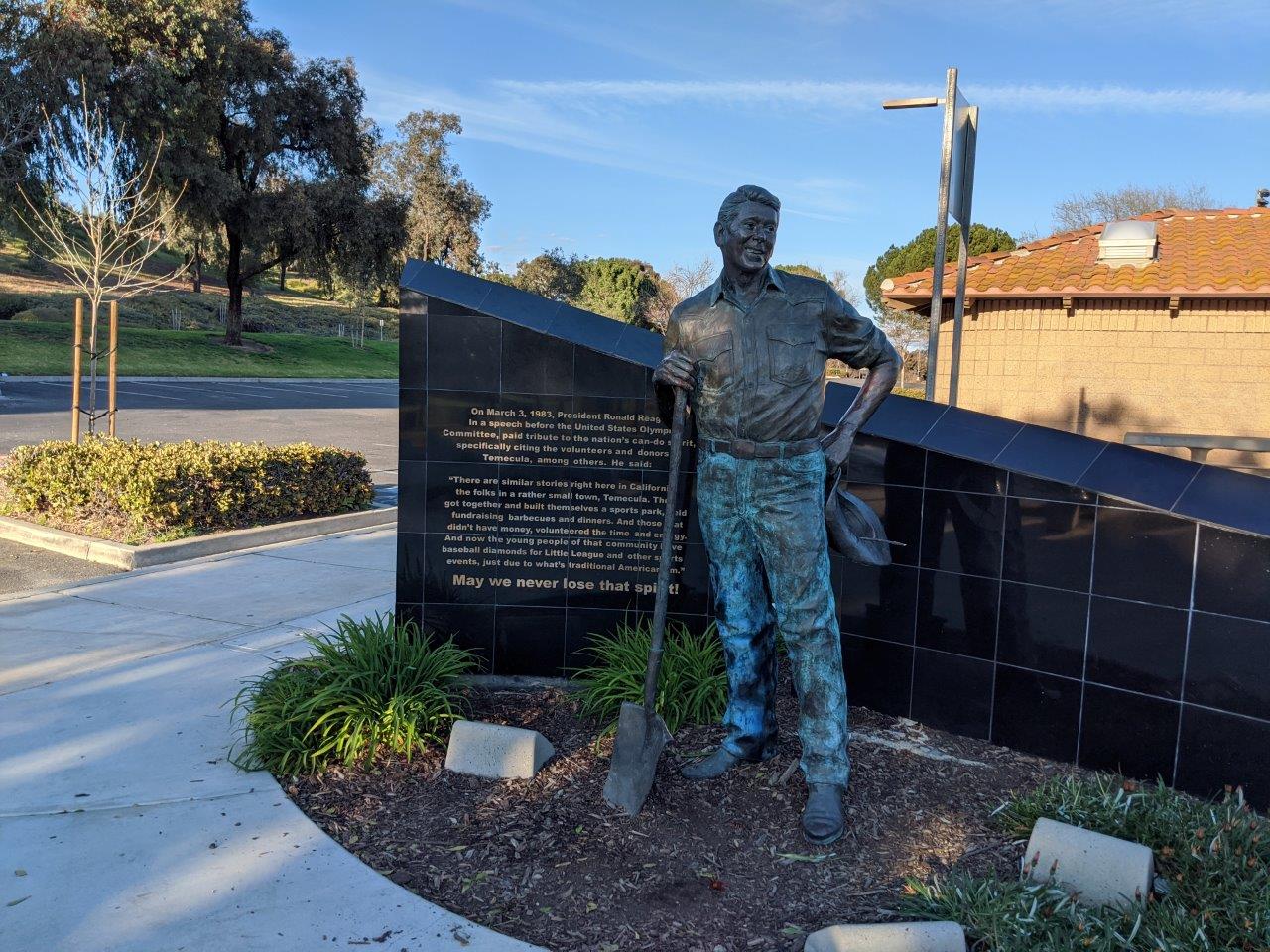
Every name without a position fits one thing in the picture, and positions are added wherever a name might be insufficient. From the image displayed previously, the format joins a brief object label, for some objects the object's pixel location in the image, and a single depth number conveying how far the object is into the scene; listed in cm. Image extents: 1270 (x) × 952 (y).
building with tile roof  1119
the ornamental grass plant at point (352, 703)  421
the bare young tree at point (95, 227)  1206
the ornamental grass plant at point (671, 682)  454
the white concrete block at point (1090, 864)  305
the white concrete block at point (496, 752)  409
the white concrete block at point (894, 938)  277
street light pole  601
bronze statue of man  367
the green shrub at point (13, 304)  3491
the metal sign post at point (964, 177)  613
